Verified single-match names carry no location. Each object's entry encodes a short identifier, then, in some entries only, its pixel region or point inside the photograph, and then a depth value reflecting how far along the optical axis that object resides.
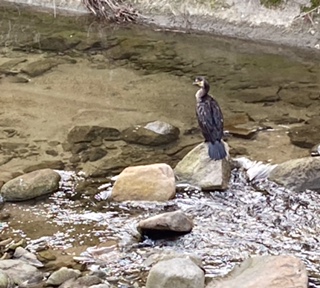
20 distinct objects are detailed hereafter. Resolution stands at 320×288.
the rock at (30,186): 11.90
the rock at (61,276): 9.06
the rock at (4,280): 8.90
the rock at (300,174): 11.96
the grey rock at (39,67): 19.05
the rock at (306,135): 14.13
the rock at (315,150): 13.50
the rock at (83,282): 8.91
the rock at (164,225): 10.31
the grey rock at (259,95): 16.80
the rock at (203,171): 12.19
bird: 12.51
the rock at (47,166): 13.18
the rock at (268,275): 8.48
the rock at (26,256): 9.75
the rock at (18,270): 9.17
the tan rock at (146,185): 11.75
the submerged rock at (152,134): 14.28
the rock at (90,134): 14.58
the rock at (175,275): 8.50
